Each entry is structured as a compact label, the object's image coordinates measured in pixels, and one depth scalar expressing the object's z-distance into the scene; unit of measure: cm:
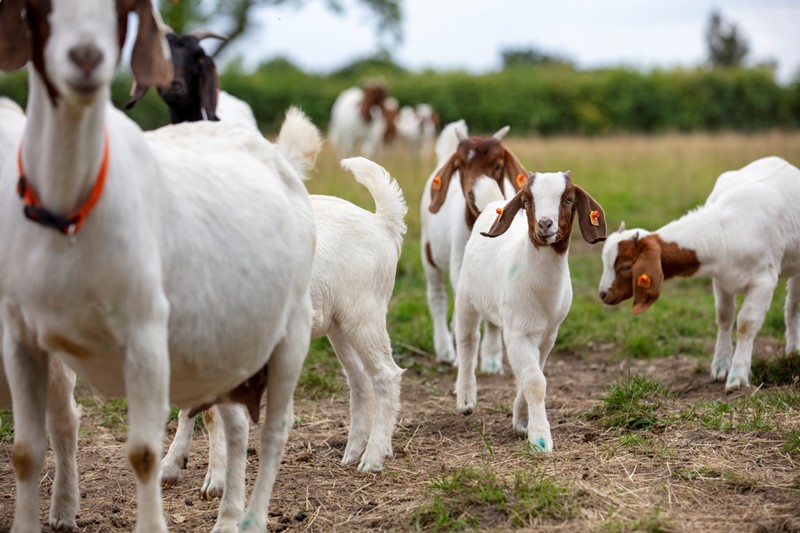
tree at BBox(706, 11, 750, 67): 5716
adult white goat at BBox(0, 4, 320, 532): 318
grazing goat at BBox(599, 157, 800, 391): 714
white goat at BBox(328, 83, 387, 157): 2323
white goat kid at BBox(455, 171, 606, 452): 574
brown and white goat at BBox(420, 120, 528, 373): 793
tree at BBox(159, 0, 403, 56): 3101
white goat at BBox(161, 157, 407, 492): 554
